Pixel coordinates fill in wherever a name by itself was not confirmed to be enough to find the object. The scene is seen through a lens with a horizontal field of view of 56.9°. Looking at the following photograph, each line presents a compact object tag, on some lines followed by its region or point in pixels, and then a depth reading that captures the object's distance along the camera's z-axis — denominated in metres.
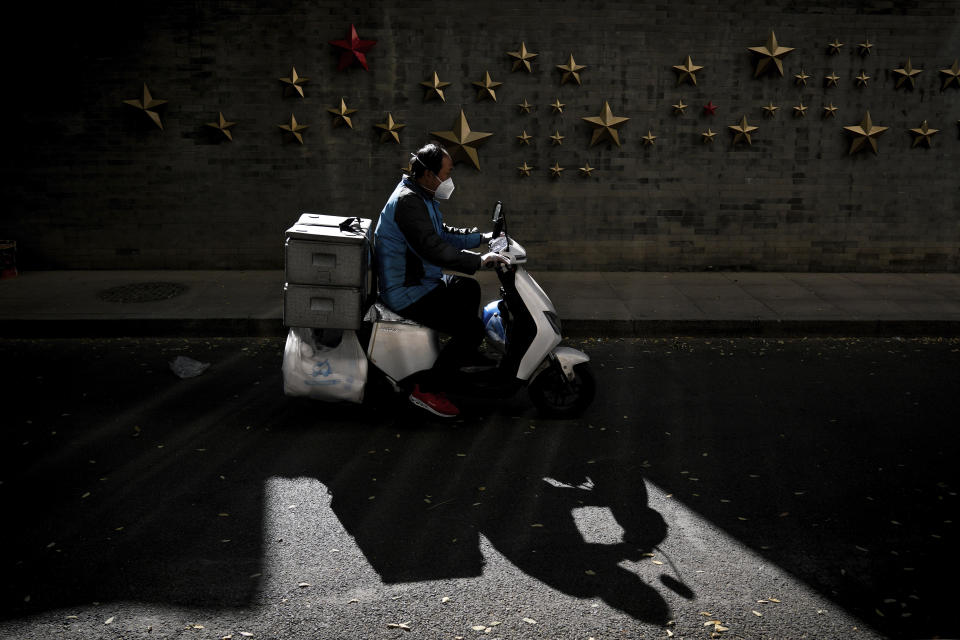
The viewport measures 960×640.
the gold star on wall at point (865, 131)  10.91
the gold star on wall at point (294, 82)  10.50
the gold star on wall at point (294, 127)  10.62
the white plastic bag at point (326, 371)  5.87
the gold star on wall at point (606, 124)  10.76
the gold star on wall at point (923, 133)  10.96
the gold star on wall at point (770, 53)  10.67
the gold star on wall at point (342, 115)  10.62
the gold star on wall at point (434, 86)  10.57
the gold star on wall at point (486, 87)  10.62
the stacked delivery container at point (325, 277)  5.75
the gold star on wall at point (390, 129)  10.65
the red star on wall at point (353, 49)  10.45
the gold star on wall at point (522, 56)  10.59
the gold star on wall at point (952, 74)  10.83
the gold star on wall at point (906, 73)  10.79
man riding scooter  5.77
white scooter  5.92
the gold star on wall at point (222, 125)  10.57
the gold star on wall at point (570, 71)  10.66
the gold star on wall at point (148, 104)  10.45
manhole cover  9.38
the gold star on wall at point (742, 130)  10.86
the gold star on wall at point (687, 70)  10.70
